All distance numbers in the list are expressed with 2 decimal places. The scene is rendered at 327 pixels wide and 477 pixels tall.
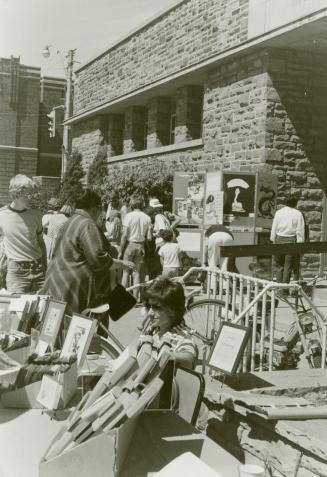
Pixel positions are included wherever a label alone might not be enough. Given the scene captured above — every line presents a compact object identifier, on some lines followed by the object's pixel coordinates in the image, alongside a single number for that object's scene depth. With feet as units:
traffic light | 106.82
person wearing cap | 35.93
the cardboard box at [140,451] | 7.94
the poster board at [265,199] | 38.42
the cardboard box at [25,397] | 10.37
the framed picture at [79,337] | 11.46
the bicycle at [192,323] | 15.61
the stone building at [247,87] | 38.99
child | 30.99
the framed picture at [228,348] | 11.15
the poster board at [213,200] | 37.70
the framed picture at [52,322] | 12.39
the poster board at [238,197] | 37.78
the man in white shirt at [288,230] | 35.86
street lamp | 85.38
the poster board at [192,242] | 39.04
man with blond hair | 19.62
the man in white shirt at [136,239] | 33.35
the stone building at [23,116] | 131.13
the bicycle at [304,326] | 18.16
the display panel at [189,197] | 40.57
